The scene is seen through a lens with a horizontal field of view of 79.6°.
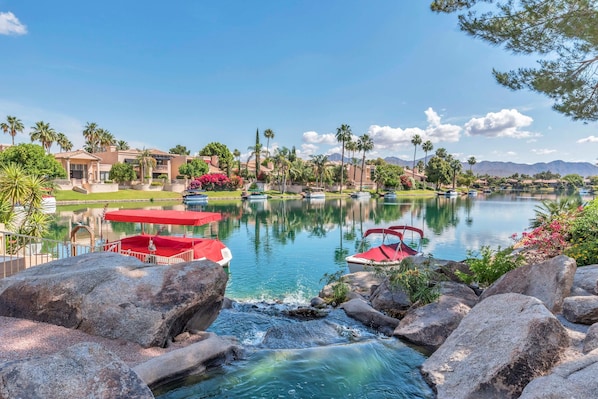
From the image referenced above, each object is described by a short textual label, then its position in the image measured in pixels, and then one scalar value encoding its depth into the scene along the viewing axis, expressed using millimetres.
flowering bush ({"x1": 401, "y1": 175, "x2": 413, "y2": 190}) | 117062
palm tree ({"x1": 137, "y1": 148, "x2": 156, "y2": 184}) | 79062
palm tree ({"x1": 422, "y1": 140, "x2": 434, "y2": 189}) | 125875
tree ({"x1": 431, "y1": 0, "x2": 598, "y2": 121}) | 10742
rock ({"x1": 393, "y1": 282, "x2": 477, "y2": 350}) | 8758
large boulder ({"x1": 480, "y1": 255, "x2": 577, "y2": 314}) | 7973
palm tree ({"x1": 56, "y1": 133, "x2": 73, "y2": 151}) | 88612
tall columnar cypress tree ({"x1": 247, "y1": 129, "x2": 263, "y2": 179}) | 97438
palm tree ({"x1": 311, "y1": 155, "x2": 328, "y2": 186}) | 97500
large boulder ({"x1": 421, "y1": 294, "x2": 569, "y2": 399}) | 5550
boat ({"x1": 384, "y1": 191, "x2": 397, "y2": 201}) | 89631
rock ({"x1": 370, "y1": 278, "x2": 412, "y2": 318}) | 11285
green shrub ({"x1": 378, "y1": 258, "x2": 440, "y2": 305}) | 10414
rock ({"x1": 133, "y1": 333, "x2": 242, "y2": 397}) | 6062
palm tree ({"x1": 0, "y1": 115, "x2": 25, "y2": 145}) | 78750
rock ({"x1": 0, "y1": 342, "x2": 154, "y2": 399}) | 3301
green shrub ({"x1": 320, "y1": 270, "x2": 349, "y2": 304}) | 13104
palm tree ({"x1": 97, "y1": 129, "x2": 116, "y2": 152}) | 95312
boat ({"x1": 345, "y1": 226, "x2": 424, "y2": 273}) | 17414
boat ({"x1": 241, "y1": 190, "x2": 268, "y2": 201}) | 74812
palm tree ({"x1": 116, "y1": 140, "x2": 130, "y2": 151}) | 103212
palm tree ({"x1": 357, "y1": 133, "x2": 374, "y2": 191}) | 104750
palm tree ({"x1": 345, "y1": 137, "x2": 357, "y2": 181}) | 99938
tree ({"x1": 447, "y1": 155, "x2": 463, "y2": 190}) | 132625
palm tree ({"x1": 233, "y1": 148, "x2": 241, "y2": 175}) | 119762
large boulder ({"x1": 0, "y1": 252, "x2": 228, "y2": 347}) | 6789
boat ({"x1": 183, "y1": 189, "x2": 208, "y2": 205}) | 63469
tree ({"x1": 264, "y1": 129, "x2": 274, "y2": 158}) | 103375
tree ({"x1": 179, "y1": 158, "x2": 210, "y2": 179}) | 82312
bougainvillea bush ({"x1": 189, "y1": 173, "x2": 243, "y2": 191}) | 77250
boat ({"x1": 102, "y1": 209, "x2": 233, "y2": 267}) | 15259
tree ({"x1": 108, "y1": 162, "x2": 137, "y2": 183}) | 74500
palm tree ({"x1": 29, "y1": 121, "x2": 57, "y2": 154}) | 77812
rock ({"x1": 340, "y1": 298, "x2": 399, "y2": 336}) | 10133
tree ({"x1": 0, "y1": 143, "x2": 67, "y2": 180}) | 54000
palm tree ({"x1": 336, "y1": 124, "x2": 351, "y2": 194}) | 94750
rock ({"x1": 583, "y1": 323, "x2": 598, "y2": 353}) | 5727
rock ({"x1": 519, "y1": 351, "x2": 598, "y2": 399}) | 4340
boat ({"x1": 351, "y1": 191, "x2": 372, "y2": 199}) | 92500
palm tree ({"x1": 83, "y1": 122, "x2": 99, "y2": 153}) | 95000
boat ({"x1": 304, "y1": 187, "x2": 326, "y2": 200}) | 82925
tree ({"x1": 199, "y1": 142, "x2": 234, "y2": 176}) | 104256
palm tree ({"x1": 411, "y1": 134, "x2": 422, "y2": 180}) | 123438
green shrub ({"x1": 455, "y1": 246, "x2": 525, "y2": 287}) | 11242
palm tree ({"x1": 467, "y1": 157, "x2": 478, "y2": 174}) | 165150
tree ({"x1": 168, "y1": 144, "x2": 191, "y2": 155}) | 119062
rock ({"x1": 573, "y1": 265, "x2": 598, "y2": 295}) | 8492
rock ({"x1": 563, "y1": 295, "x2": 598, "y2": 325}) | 7199
